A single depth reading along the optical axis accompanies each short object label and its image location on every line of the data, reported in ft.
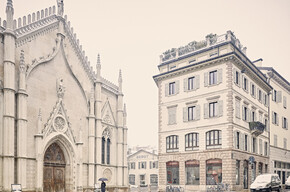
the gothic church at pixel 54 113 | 77.77
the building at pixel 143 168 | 276.21
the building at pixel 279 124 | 163.31
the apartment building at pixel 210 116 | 123.85
